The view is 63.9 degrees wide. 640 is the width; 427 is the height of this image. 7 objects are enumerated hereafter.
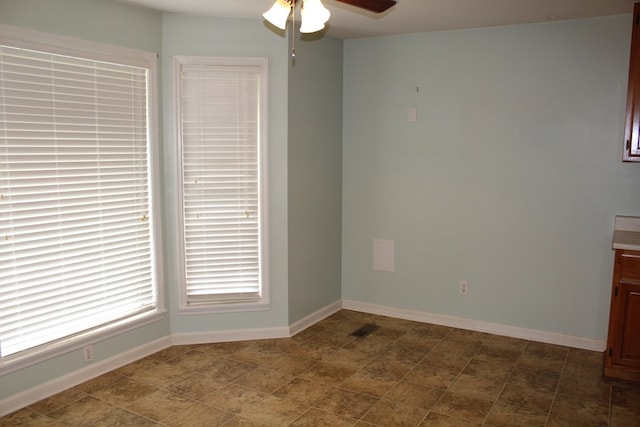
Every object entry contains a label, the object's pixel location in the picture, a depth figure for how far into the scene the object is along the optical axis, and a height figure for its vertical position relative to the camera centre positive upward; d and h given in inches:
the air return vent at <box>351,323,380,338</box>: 173.8 -57.6
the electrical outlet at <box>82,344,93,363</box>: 136.0 -50.9
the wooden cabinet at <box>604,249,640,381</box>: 133.2 -40.1
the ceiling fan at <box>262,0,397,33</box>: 91.4 +27.5
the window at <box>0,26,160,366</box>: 117.7 -7.8
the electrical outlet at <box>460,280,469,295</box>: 177.6 -42.7
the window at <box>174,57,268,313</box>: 156.2 -6.0
